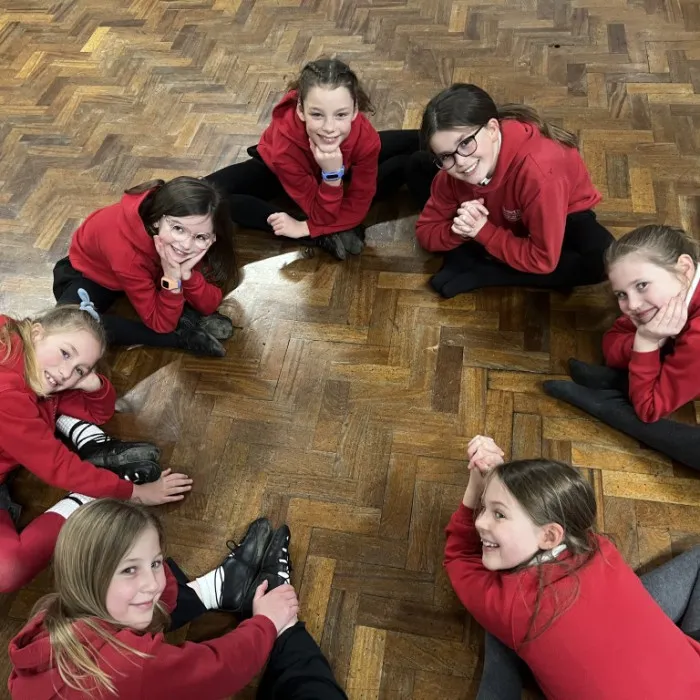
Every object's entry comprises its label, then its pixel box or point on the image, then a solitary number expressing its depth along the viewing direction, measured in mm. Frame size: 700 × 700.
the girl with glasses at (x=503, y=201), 1596
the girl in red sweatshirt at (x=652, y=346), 1476
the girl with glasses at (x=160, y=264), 1668
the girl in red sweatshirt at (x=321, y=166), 1760
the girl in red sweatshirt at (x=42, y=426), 1460
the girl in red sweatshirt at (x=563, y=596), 1103
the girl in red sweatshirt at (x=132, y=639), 1091
